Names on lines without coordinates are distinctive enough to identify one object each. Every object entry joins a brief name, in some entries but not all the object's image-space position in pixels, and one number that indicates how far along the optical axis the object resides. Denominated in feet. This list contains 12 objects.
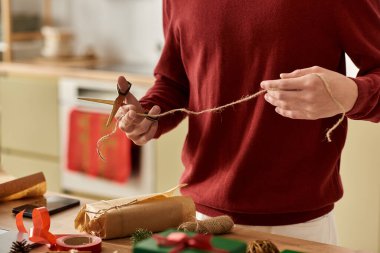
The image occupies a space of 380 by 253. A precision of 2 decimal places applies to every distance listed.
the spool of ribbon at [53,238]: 4.57
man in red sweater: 5.22
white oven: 11.22
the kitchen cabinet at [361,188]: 9.26
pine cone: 4.58
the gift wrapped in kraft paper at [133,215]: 4.84
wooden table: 4.69
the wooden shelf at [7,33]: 13.18
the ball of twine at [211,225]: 4.79
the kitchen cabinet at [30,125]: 12.33
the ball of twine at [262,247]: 4.38
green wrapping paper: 3.97
